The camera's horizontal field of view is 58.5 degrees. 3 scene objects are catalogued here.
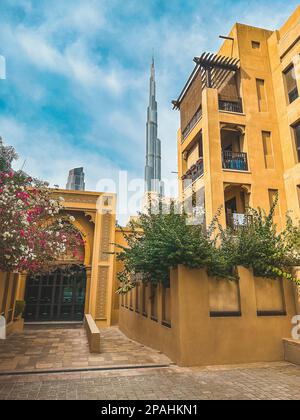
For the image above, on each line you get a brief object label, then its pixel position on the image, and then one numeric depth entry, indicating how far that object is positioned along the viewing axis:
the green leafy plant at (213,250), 6.63
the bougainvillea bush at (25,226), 6.40
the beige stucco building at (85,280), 15.77
